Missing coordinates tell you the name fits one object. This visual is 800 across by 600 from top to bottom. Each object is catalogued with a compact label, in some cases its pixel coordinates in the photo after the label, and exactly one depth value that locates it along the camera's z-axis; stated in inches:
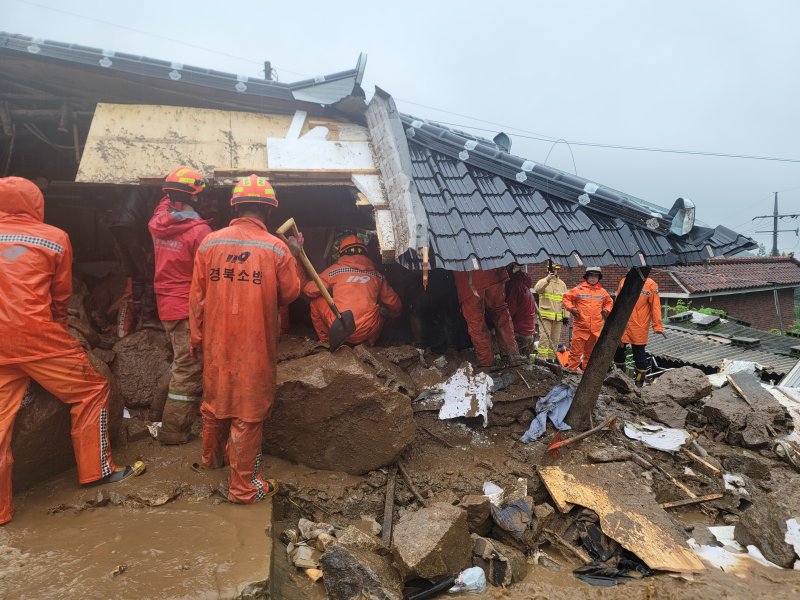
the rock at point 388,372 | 164.6
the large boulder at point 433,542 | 118.9
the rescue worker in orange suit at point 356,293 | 180.7
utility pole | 1400.3
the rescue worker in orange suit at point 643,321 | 325.1
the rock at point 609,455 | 175.8
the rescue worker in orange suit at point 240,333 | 131.1
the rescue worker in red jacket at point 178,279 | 155.6
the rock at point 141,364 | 175.5
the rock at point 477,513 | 144.9
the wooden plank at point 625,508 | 138.1
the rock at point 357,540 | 120.5
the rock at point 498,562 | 128.7
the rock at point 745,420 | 217.6
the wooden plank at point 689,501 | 172.9
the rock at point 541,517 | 147.0
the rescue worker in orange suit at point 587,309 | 324.2
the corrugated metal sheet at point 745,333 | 404.2
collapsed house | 147.2
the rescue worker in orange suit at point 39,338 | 116.5
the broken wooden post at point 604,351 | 182.7
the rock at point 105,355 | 176.4
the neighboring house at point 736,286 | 647.1
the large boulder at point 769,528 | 142.3
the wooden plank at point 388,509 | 143.6
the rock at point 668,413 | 225.5
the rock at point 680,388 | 249.8
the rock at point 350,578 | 111.1
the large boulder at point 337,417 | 153.2
